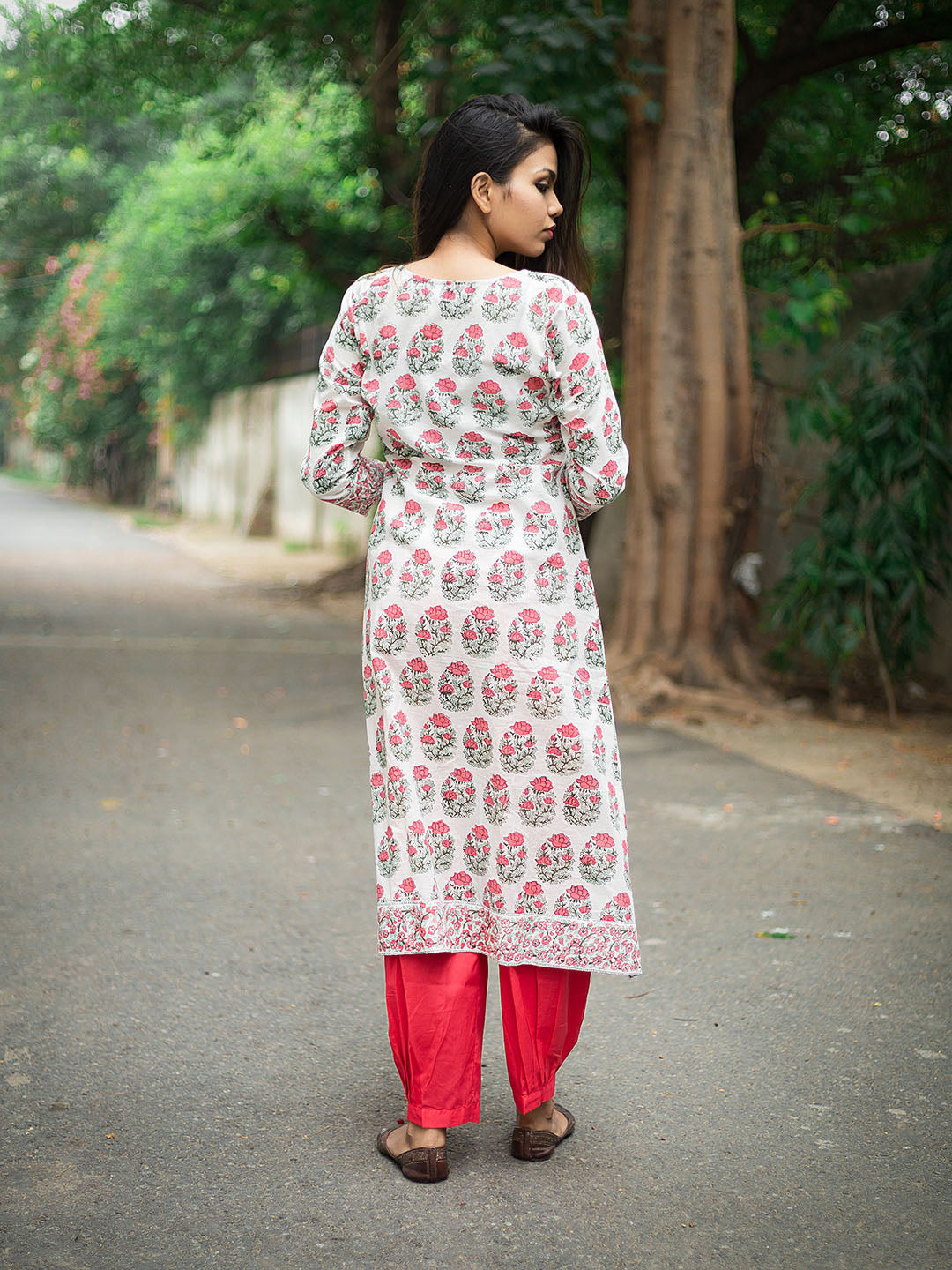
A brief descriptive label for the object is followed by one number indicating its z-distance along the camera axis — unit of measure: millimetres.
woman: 2324
